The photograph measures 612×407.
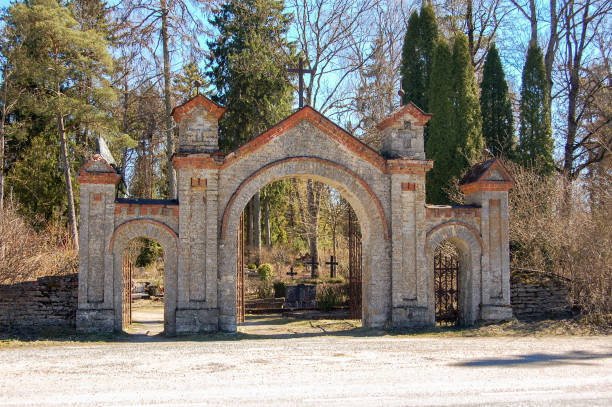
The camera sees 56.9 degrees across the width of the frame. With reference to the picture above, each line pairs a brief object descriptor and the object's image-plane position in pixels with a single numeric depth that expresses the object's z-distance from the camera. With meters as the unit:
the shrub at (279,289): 22.48
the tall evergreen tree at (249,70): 27.36
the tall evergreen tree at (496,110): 22.48
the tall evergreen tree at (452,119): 20.52
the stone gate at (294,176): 12.94
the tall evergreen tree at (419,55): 23.45
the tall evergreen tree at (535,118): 21.38
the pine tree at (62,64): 21.89
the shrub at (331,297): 19.86
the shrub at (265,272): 25.52
